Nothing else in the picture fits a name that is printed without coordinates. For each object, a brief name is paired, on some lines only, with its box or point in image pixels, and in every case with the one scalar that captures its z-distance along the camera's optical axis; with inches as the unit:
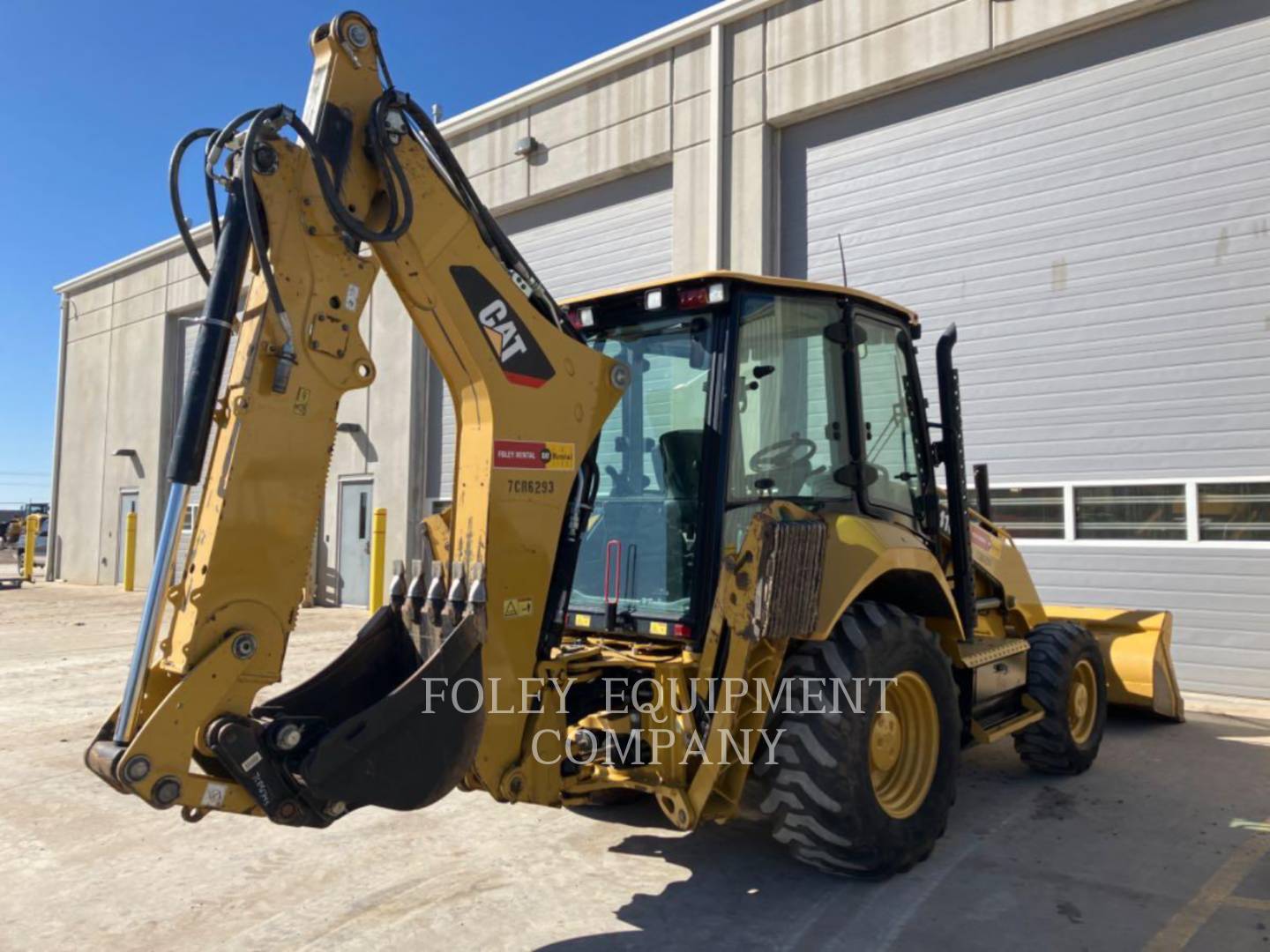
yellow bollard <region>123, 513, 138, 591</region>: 796.0
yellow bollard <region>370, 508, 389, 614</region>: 575.2
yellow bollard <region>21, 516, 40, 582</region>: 922.1
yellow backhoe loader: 121.9
